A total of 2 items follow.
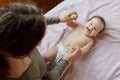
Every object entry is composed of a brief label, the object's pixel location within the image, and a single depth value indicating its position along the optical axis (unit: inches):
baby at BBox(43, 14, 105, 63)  53.9
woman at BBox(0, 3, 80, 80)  29.5
